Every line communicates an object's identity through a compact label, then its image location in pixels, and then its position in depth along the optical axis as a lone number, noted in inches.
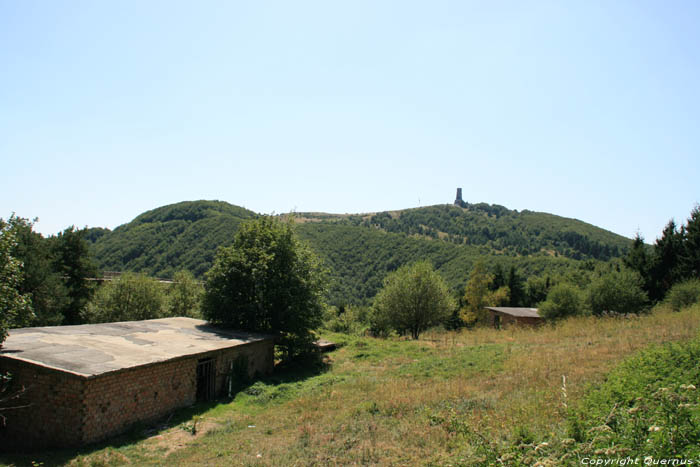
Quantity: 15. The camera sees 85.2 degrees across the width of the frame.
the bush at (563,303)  1158.3
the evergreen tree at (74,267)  1205.7
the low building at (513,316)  1407.5
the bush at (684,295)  871.7
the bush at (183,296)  1335.5
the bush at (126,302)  1162.0
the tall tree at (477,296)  1955.0
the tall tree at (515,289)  2352.4
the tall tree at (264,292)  773.9
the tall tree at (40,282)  944.3
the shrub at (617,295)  1035.9
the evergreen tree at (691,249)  1072.8
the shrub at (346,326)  1491.1
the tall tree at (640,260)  1226.0
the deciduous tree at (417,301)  1212.5
